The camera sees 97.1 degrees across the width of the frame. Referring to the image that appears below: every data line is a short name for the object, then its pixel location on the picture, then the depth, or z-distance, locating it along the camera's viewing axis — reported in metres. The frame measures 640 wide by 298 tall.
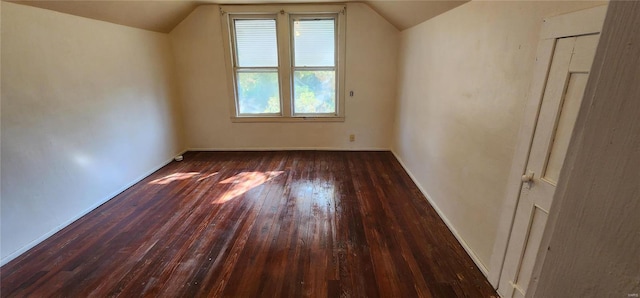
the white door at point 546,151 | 1.25
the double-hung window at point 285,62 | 4.26
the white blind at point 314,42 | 4.33
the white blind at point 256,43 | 4.33
